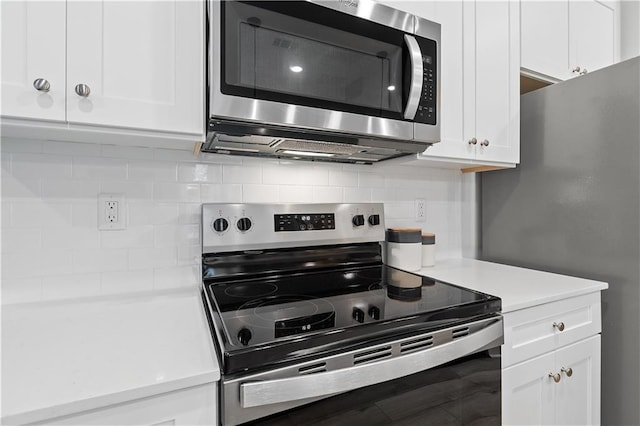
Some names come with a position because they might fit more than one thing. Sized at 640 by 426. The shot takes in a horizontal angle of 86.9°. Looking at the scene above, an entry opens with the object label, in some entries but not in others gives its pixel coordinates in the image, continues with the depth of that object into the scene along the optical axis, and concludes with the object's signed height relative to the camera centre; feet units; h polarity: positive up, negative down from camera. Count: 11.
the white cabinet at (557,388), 3.81 -2.14
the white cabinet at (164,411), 2.08 -1.28
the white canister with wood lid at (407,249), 5.18 -0.56
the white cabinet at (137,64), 2.85 +1.33
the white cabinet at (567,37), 5.48 +3.09
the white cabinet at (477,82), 4.67 +1.91
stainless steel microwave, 3.12 +1.40
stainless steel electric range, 2.44 -0.95
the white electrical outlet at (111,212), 3.84 +0.00
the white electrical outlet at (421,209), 5.94 +0.06
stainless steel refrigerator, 4.42 +0.21
